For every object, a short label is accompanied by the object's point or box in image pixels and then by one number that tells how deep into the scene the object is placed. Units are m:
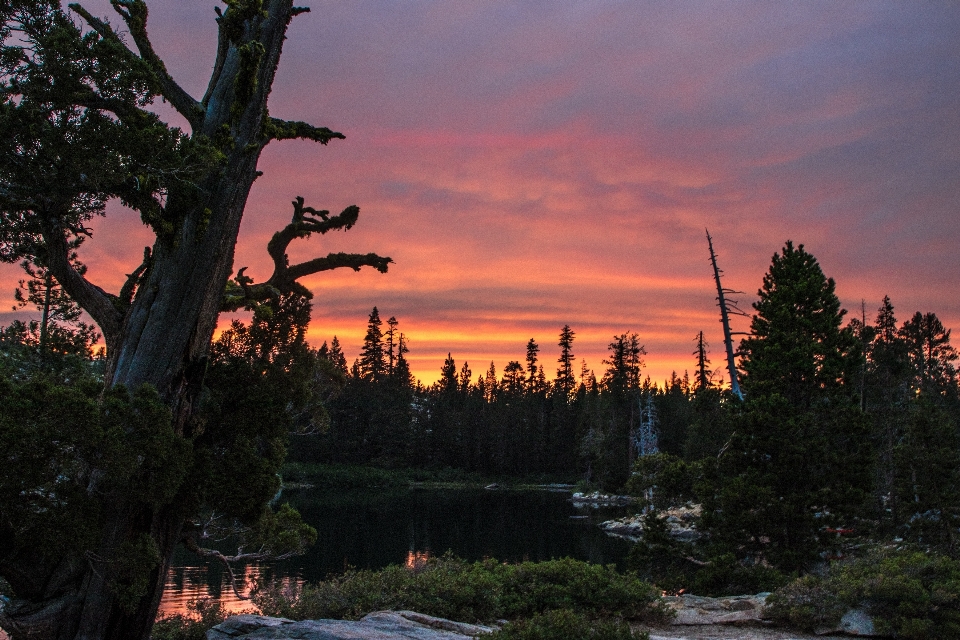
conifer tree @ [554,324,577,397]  102.44
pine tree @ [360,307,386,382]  97.44
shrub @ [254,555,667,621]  11.58
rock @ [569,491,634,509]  66.88
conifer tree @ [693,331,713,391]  67.50
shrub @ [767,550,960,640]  10.52
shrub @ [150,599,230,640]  11.34
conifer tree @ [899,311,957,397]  52.84
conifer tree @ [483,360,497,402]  103.22
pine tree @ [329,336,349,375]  93.66
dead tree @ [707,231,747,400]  27.34
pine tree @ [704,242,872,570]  18.64
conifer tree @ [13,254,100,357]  20.61
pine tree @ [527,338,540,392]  104.38
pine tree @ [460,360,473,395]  103.20
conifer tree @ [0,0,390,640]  8.41
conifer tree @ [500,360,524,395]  104.00
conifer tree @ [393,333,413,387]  97.54
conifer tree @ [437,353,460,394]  100.14
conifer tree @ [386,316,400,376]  99.88
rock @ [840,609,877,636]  10.93
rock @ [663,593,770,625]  12.08
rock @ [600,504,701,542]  43.49
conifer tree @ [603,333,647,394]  82.00
